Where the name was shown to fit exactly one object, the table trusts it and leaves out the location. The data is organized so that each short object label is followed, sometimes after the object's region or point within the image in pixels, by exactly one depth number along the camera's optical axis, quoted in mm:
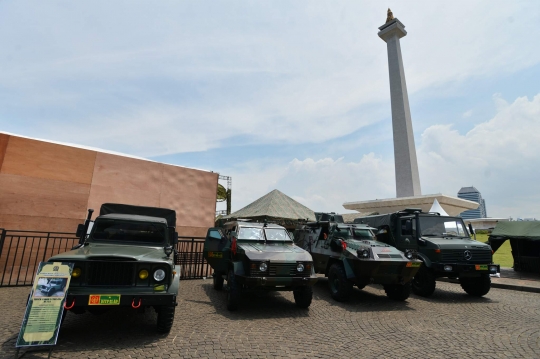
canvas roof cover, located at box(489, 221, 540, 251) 12571
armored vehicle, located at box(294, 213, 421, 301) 7309
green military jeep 4121
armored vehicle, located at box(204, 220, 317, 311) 6086
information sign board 3570
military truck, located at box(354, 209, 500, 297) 8219
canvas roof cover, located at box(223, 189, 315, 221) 17178
